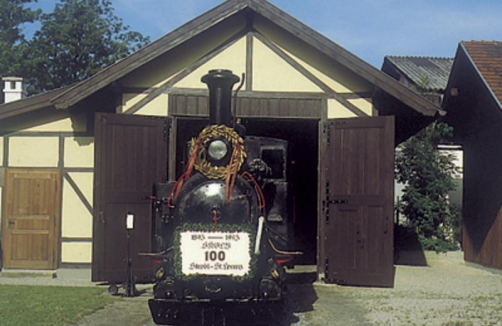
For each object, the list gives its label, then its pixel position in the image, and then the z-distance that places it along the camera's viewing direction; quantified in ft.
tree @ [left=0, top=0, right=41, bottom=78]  105.51
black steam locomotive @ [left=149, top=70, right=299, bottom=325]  21.49
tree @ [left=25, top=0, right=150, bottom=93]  102.92
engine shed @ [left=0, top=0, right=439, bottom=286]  33.01
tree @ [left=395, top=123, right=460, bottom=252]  49.70
